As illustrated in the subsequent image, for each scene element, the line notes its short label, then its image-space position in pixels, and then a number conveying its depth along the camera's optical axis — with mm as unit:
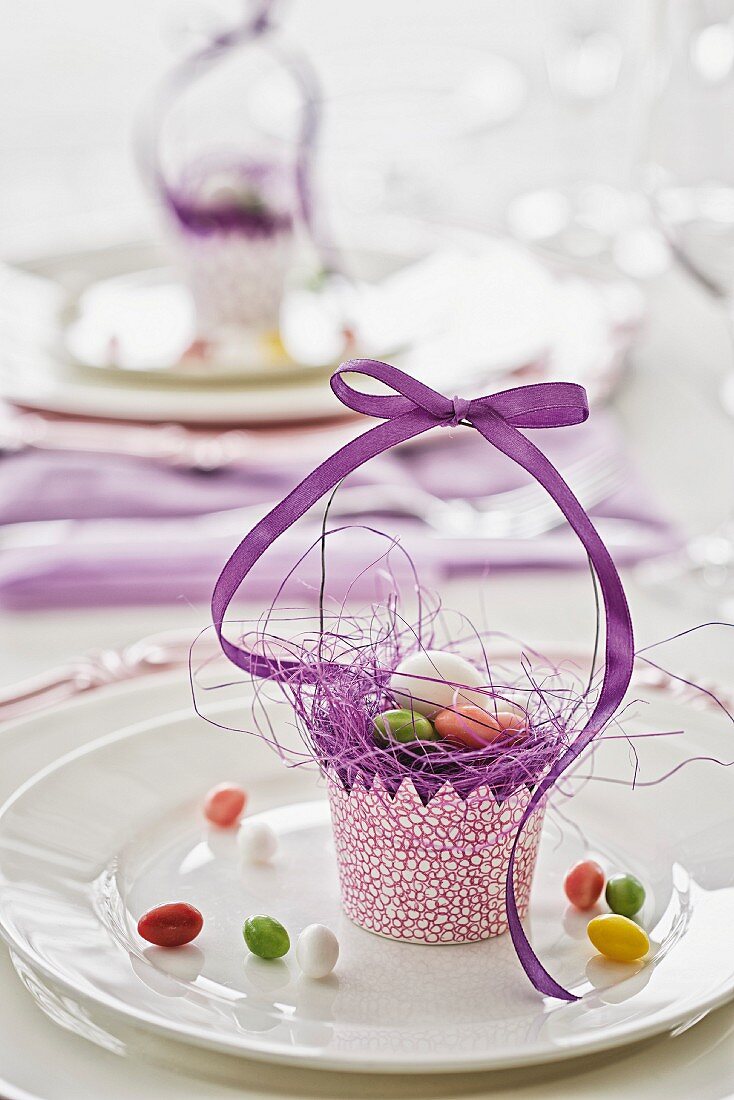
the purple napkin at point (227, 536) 946
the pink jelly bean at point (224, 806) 739
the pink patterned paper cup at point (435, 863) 686
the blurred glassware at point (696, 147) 950
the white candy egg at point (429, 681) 698
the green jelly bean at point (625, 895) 689
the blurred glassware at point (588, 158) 1858
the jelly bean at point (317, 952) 661
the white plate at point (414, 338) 1087
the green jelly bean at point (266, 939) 668
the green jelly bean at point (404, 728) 687
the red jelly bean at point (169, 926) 674
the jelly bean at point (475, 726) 685
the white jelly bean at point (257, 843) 718
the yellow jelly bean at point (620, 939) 666
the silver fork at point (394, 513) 1000
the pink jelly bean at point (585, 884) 697
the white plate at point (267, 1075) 614
